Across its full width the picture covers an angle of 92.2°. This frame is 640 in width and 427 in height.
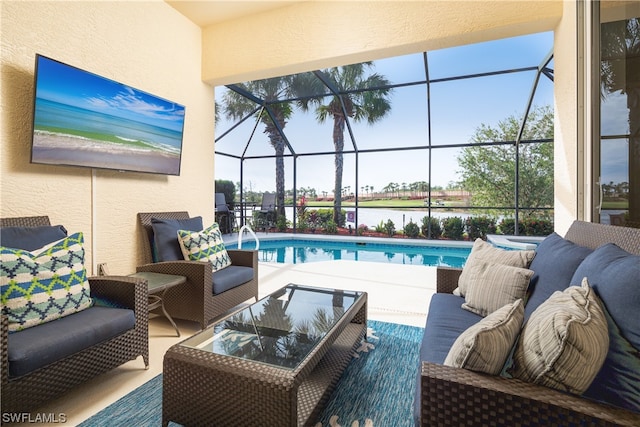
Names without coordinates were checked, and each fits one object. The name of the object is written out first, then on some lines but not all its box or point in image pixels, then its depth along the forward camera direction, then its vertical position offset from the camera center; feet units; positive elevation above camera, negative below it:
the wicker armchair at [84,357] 4.50 -2.58
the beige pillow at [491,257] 6.34 -0.99
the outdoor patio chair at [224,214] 30.67 -0.26
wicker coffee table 3.88 -2.21
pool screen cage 21.27 +8.15
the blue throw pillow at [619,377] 2.74 -1.53
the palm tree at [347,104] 25.18 +10.16
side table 7.60 -1.83
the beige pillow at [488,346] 3.14 -1.40
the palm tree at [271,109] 24.08 +9.44
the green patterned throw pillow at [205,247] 9.37 -1.10
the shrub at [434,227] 28.37 -1.44
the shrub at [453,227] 28.12 -1.44
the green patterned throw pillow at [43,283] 5.06 -1.26
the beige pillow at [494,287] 5.63 -1.44
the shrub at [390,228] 30.73 -1.65
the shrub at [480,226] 27.14 -1.29
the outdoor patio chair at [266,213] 33.65 -0.16
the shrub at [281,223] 33.99 -1.26
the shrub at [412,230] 29.37 -1.77
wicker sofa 2.63 -1.73
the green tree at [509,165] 24.64 +3.95
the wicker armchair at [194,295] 8.43 -2.39
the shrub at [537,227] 24.76 -1.25
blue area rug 5.04 -3.40
